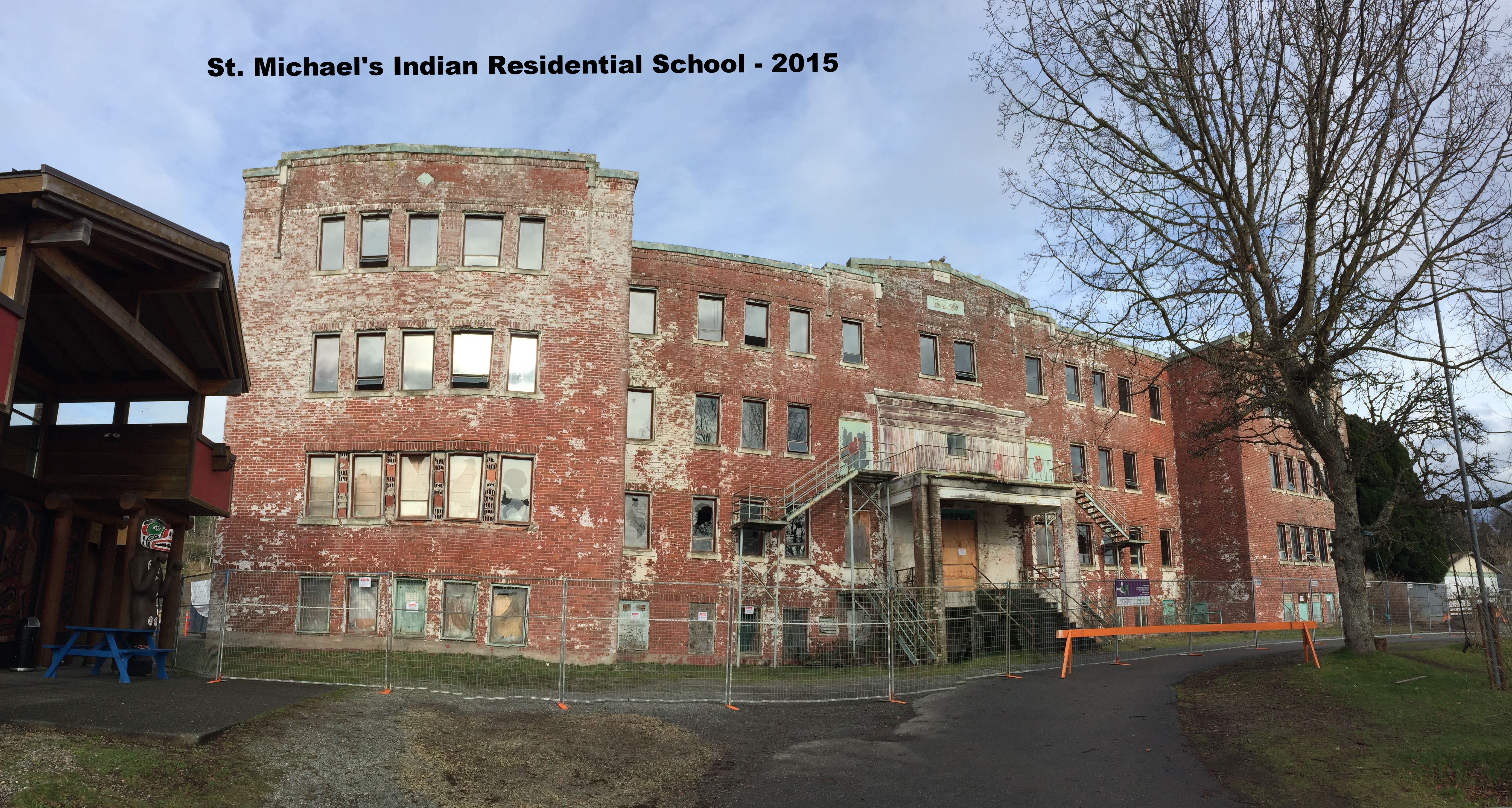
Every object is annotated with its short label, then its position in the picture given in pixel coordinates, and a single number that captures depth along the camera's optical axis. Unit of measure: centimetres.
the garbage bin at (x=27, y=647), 1316
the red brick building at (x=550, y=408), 2298
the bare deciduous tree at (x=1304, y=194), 1414
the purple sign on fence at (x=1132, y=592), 3225
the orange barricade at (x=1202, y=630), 1700
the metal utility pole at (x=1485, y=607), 1539
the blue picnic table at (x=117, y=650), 1235
